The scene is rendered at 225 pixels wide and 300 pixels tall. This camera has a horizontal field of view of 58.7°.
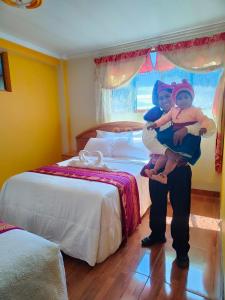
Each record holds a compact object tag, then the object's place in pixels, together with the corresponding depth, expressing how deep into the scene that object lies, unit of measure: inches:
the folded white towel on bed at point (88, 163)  91.3
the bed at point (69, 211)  65.0
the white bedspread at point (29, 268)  32.8
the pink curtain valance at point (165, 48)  102.1
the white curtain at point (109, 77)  125.0
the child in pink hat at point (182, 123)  52.7
